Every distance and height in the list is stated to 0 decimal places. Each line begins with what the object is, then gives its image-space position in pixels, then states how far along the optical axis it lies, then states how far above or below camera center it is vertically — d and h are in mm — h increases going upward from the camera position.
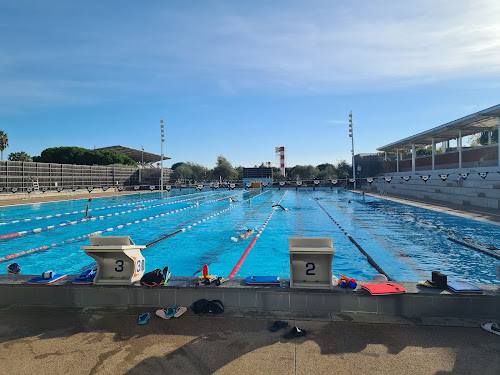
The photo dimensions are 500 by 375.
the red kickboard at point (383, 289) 3576 -1312
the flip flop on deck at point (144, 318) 3486 -1521
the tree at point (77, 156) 58875 +5184
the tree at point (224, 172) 67375 +1721
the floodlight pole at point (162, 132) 38438 +5921
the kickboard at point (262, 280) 3980 -1293
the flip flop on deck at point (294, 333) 3135 -1548
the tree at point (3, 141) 51188 +7192
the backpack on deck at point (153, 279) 3980 -1231
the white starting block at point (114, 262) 4108 -1045
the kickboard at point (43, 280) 4094 -1266
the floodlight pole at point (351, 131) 39272 +5614
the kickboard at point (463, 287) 3557 -1306
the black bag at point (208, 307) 3650 -1470
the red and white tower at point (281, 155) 86562 +6456
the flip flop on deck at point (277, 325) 3263 -1538
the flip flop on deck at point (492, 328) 3126 -1549
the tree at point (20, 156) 55575 +5116
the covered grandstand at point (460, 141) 21484 +3461
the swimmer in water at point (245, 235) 10773 -1991
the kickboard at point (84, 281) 4081 -1274
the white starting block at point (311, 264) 3807 -1051
